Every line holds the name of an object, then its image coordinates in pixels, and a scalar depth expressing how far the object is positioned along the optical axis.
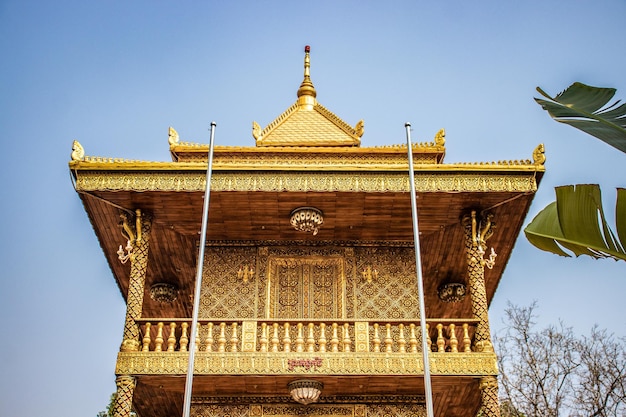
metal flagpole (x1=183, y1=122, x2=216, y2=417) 10.91
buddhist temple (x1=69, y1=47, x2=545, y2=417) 12.24
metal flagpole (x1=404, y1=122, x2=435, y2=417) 10.75
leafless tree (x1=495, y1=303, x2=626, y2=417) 22.42
